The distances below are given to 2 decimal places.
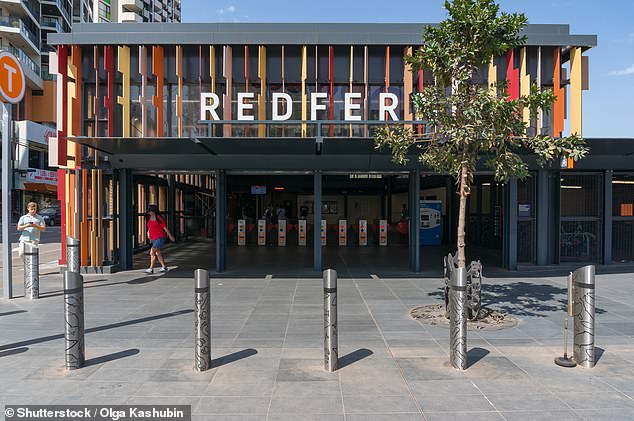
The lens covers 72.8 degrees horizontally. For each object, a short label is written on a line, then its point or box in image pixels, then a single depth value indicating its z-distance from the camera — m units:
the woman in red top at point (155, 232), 11.67
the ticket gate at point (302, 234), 20.39
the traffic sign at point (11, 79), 8.46
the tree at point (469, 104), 6.57
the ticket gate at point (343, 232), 20.17
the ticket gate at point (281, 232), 20.30
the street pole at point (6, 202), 8.23
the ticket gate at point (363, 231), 20.22
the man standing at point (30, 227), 9.42
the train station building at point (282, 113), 11.71
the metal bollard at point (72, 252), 9.80
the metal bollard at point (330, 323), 5.04
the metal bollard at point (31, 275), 8.84
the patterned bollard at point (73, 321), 5.10
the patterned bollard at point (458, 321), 5.15
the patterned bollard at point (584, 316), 5.23
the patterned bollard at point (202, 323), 5.05
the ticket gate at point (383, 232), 20.30
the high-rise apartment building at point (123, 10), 74.06
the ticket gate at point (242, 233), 20.39
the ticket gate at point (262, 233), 20.31
